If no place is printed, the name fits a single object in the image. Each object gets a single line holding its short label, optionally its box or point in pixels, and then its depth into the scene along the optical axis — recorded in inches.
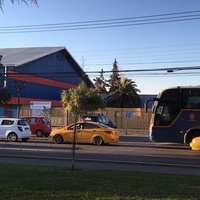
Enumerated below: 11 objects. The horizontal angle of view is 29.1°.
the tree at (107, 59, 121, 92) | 3748.8
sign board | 1841.7
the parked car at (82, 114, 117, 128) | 1204.8
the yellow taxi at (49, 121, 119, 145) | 909.8
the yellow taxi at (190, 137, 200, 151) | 706.7
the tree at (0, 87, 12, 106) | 969.5
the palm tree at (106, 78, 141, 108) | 2613.2
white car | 1009.5
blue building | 2032.5
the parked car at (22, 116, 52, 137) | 1165.1
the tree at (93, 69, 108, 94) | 3855.8
